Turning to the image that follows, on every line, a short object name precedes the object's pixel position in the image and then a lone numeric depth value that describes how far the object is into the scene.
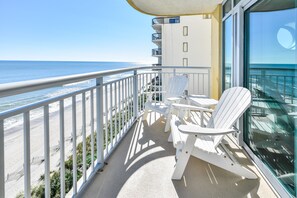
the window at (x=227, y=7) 3.50
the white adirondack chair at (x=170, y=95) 3.57
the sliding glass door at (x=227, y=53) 3.57
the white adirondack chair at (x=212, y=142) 1.84
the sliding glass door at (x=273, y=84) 1.61
